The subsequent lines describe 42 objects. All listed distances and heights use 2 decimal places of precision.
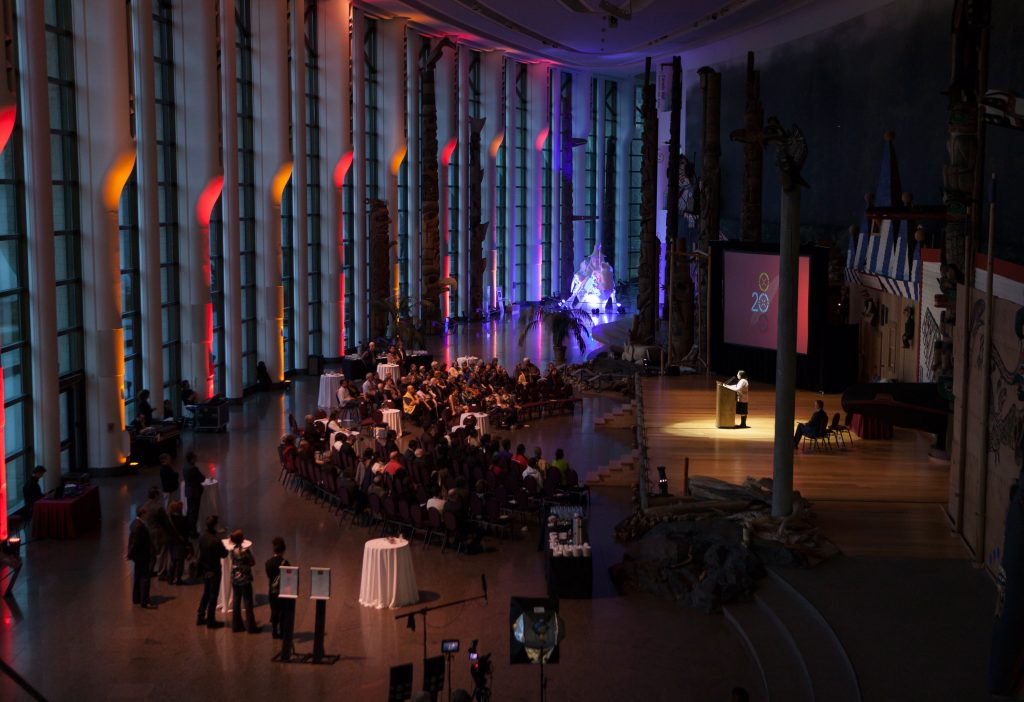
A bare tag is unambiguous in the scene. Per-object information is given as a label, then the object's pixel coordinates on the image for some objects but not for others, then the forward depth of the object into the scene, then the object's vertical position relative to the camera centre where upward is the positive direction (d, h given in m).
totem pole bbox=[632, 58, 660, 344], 30.50 +1.54
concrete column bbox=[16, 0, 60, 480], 15.88 +0.67
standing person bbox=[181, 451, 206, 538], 14.65 -2.58
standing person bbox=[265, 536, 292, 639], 11.52 -2.92
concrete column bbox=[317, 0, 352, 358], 29.11 +3.76
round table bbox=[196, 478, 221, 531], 14.94 -2.79
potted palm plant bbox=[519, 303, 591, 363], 29.33 -1.01
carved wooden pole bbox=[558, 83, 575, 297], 45.78 +3.10
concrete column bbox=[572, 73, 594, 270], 47.94 +6.51
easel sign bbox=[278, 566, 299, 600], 10.80 -2.76
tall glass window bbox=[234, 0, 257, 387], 25.58 +2.26
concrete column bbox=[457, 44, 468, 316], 38.84 +3.47
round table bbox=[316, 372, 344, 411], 23.77 -2.20
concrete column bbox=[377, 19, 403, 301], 33.19 +4.97
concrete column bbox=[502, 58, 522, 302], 43.31 +4.75
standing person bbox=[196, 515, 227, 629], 11.80 -2.93
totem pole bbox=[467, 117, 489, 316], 38.19 +2.10
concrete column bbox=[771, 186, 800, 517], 13.70 -0.80
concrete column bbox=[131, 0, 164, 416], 19.50 +1.37
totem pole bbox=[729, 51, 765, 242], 26.56 +2.66
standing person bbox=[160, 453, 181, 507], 15.08 -2.52
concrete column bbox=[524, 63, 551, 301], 44.88 +4.61
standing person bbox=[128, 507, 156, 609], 12.19 -2.86
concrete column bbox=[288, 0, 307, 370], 27.45 +2.07
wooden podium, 19.39 -1.96
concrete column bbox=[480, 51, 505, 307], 40.97 +5.14
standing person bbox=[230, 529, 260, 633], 11.66 -3.02
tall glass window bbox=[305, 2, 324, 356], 29.08 +2.40
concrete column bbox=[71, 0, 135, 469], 17.78 +1.40
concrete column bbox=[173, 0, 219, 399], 21.98 +2.42
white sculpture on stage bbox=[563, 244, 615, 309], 43.25 +0.07
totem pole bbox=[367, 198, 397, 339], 30.78 +0.55
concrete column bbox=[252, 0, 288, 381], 25.78 +2.92
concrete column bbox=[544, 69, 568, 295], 46.75 +4.51
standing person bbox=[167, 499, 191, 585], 12.99 -2.91
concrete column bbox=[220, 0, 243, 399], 23.38 +1.52
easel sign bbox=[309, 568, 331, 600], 10.86 -2.76
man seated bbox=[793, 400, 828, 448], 17.47 -2.04
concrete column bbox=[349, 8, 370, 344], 30.80 +2.82
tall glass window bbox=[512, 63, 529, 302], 44.75 +4.52
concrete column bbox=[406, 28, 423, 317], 35.09 +3.77
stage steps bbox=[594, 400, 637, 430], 22.41 -2.56
